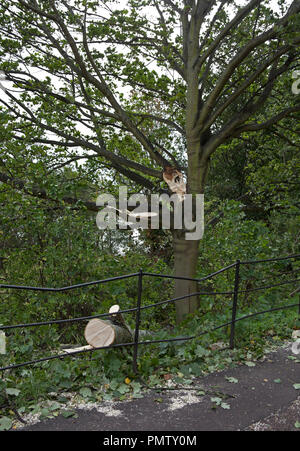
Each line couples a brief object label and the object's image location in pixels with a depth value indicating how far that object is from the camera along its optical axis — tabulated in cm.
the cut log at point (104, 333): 479
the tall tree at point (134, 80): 834
